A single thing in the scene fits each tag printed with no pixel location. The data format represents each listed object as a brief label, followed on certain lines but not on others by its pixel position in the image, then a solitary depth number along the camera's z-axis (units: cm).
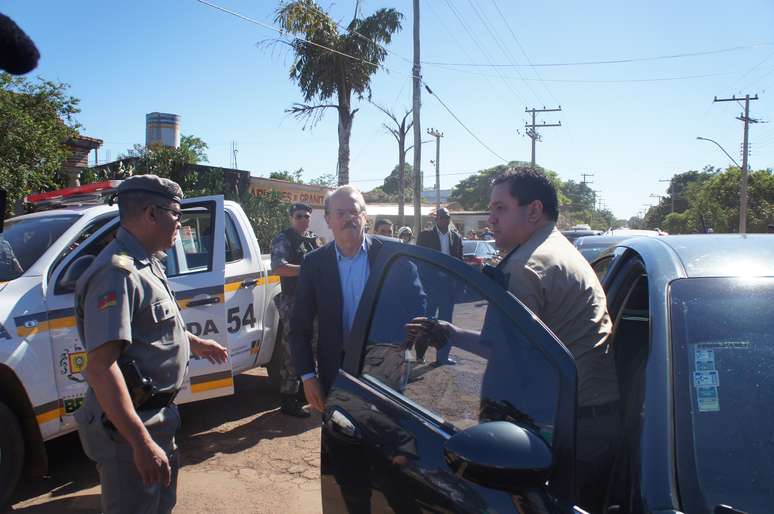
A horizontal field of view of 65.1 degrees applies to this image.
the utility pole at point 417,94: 1905
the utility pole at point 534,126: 4506
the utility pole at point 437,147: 4594
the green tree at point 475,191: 7694
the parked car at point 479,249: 1962
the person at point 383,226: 898
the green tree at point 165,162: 1439
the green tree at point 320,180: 4993
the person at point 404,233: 1234
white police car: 352
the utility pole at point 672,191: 8094
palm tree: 1748
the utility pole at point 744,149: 3378
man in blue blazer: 280
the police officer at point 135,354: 206
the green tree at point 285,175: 3668
